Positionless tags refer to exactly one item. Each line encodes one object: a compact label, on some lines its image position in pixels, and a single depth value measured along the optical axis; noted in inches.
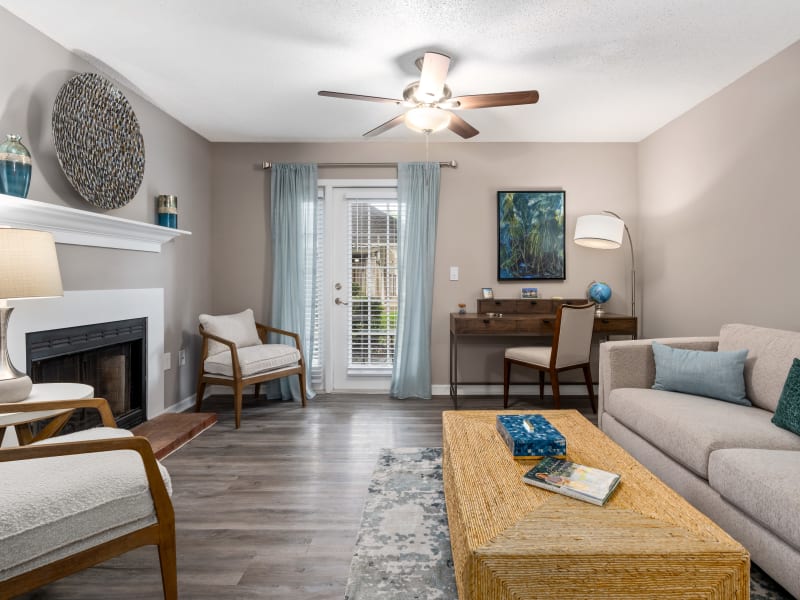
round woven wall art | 100.2
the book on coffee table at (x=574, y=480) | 54.0
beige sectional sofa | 57.9
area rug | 60.9
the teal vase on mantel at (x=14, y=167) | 80.9
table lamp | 67.0
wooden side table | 73.5
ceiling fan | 96.1
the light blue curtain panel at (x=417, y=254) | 168.1
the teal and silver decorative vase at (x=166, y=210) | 136.6
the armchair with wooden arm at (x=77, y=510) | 47.1
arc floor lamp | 150.2
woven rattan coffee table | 43.6
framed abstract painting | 169.3
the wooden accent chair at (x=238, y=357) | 135.4
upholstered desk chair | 137.3
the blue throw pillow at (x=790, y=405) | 74.0
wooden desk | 149.3
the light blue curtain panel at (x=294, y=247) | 168.1
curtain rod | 169.2
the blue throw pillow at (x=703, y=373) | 93.1
